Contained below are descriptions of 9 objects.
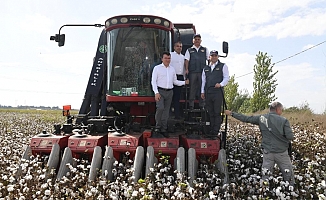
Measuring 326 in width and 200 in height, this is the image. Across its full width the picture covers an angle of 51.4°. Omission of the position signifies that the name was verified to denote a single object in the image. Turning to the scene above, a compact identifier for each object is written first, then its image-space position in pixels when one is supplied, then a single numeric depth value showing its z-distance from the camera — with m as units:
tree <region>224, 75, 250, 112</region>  46.41
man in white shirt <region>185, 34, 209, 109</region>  8.99
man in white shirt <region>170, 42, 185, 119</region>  8.84
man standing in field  6.61
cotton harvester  7.13
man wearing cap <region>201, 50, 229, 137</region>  8.48
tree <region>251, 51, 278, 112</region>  37.75
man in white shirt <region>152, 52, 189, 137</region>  7.88
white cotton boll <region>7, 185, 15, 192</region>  5.01
